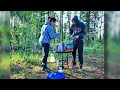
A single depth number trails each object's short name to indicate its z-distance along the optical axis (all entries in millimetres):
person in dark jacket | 2041
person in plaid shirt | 2032
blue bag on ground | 2046
